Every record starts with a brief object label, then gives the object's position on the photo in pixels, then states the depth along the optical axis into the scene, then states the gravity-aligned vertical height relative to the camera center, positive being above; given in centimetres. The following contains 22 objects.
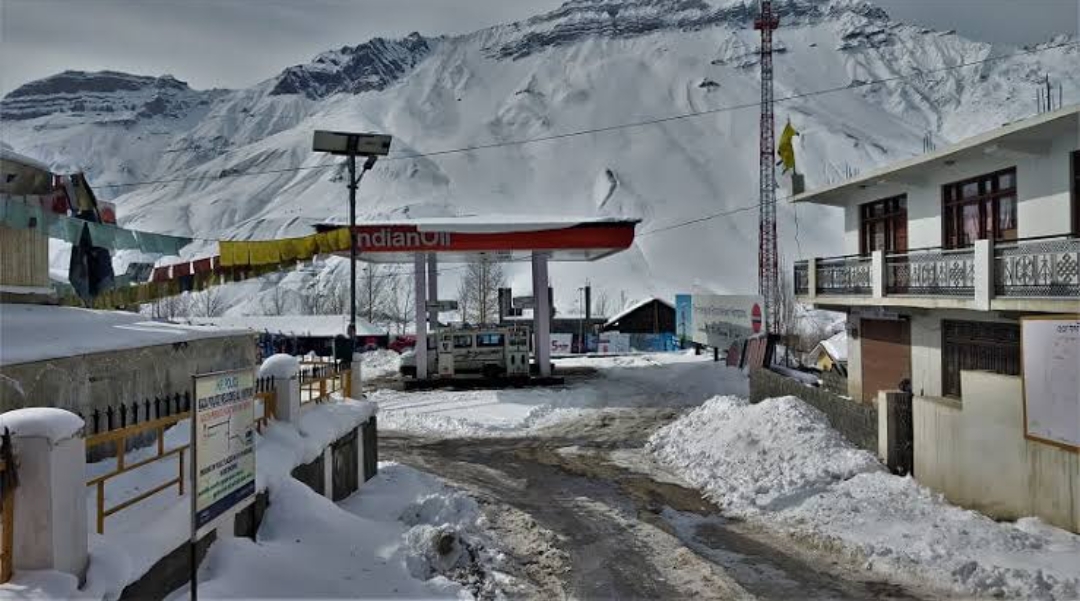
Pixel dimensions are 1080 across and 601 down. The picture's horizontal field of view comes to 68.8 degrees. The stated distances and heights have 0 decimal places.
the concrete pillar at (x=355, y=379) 1742 -147
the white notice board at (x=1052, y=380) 1115 -107
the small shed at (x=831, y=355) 3900 -258
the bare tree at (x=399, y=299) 9312 +203
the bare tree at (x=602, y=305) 11050 +86
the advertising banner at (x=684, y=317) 4638 -41
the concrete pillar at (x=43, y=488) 570 -126
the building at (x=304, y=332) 4954 -132
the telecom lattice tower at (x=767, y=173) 6297 +1158
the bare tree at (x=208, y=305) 9156 +119
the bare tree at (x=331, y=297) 9694 +216
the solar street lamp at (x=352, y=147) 2159 +467
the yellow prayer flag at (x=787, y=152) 2844 +576
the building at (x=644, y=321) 6419 -84
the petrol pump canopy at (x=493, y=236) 3078 +301
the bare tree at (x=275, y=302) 11200 +182
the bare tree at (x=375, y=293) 8819 +278
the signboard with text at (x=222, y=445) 637 -114
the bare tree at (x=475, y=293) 8025 +239
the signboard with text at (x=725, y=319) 3476 -46
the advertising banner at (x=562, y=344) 5803 -241
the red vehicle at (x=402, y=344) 5572 -223
